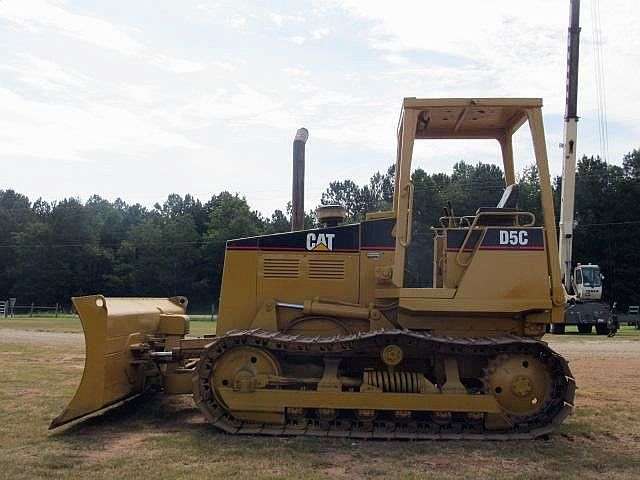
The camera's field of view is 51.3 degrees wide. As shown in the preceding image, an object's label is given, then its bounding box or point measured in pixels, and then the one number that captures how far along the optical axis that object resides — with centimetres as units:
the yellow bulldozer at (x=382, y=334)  728
